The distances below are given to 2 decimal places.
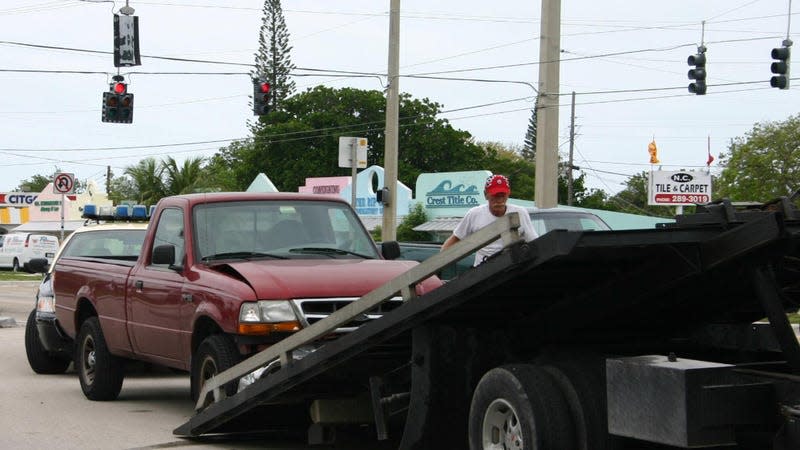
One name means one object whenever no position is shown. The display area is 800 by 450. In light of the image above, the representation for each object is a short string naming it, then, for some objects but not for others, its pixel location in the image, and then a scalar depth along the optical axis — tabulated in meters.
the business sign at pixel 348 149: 24.81
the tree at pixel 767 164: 62.69
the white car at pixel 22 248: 56.81
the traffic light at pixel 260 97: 31.56
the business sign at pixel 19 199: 100.75
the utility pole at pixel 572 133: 77.81
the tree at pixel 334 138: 81.06
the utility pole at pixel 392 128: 28.33
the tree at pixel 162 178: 57.59
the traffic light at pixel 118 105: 30.14
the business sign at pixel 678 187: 43.59
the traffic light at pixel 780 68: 25.20
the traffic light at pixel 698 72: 26.44
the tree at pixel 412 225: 51.19
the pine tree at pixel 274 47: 84.06
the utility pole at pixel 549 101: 23.05
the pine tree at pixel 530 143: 105.25
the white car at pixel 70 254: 14.14
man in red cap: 9.30
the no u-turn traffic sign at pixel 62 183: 33.07
